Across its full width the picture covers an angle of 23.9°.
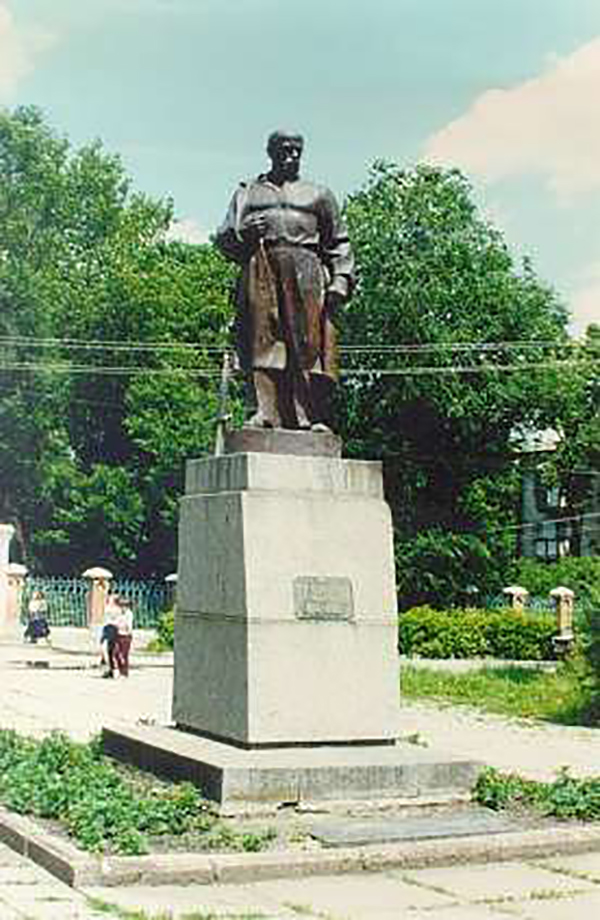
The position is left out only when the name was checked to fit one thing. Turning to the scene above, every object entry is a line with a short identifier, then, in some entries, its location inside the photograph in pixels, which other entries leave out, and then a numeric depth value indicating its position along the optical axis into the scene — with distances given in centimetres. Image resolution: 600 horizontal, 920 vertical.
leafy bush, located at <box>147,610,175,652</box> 3383
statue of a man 997
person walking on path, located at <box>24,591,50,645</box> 3319
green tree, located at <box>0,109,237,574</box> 4416
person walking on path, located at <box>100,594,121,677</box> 2475
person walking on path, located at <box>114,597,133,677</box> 2486
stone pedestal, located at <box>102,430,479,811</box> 884
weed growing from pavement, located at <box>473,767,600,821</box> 855
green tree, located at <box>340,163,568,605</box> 4269
